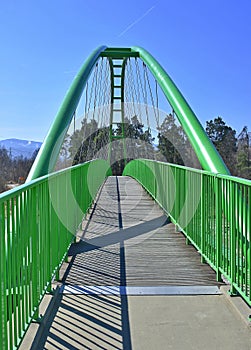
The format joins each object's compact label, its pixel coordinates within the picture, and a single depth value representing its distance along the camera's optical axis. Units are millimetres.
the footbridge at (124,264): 2484
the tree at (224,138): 41625
